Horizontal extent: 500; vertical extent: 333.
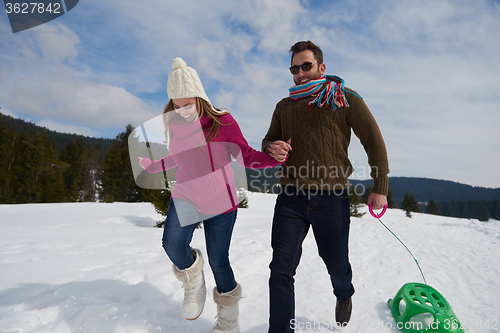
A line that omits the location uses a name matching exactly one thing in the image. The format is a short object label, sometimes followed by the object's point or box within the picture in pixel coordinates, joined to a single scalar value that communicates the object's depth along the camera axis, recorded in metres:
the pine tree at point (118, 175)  32.19
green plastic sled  2.34
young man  2.15
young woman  2.15
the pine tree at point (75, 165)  43.88
